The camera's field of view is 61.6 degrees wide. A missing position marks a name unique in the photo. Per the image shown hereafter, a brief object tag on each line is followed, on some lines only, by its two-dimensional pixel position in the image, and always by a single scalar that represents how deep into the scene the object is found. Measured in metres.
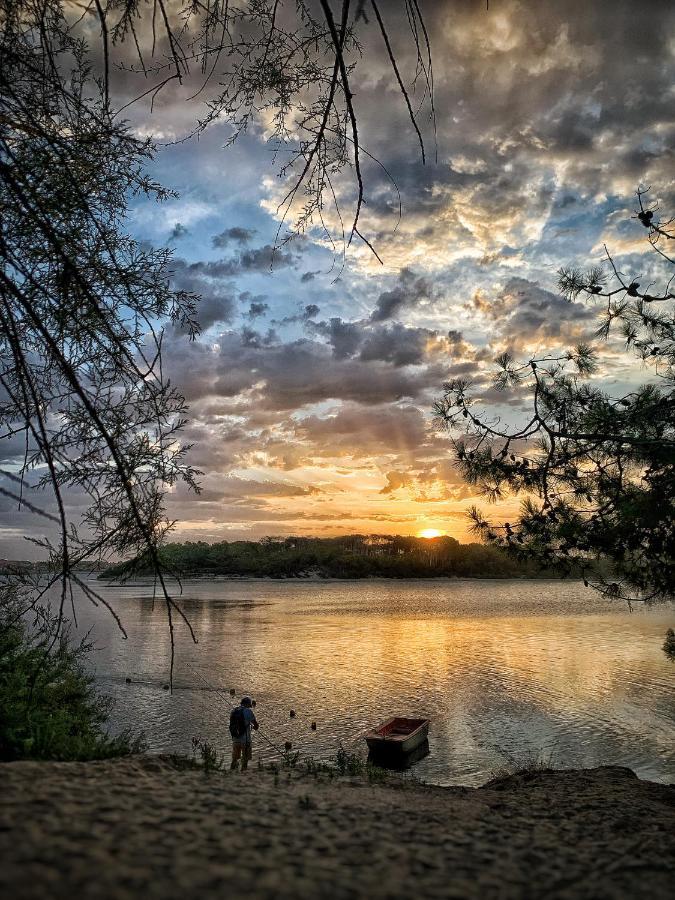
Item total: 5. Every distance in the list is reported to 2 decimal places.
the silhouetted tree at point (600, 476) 6.65
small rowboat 16.62
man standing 13.37
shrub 6.10
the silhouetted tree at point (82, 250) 2.70
